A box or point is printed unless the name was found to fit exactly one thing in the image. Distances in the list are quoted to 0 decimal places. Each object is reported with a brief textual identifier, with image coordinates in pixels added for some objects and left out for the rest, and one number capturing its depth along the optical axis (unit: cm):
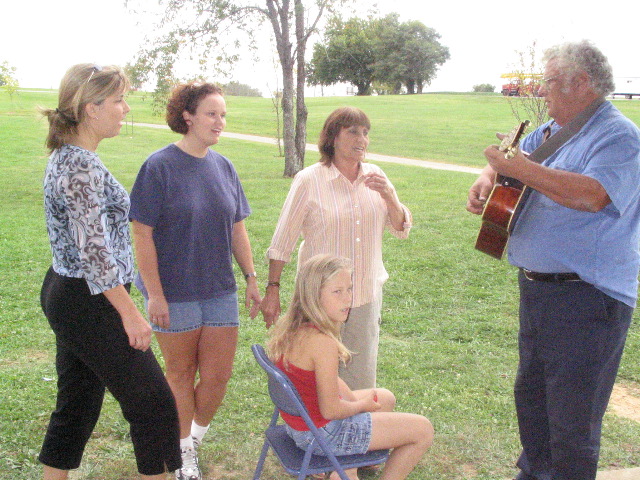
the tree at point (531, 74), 1154
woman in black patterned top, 252
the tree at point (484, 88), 6612
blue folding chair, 268
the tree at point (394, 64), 6609
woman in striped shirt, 345
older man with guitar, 266
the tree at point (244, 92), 6134
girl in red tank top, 280
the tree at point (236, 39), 1509
